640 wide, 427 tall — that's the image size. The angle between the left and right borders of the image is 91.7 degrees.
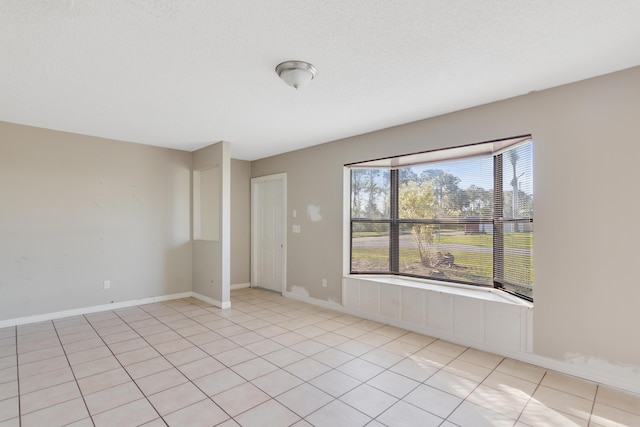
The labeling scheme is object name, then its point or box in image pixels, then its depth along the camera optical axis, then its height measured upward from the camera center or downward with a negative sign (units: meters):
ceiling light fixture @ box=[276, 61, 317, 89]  2.30 +1.07
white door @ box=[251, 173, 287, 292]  5.56 -0.34
